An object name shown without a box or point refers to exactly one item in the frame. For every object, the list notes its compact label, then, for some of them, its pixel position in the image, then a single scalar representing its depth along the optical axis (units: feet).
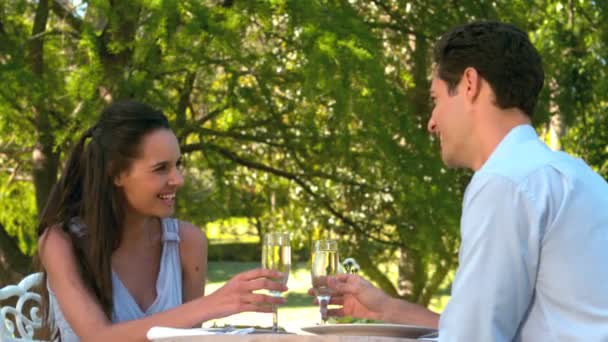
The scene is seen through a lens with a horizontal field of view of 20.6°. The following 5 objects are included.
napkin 12.74
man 9.86
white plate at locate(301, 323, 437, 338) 13.18
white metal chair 19.76
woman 16.55
